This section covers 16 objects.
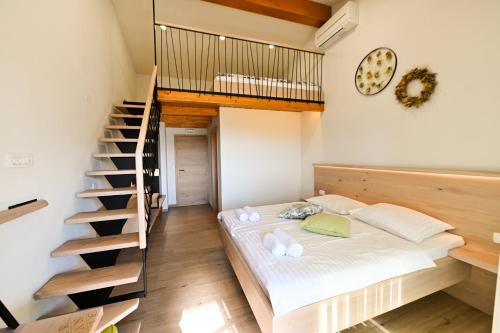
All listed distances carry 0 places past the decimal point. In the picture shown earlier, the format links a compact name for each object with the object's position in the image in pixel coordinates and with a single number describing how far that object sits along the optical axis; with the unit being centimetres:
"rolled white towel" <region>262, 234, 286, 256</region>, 149
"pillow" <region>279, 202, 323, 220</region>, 229
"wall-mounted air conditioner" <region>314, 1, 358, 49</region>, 270
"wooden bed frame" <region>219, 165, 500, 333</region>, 122
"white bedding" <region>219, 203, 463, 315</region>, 120
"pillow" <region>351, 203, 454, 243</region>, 170
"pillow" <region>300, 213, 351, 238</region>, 181
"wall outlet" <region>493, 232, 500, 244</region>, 107
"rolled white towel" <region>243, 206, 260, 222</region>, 223
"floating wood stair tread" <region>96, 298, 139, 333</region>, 128
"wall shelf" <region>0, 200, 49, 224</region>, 100
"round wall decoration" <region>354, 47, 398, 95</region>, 235
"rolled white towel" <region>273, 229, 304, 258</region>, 148
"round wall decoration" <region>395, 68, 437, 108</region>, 197
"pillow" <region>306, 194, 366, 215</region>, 250
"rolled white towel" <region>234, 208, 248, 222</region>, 222
